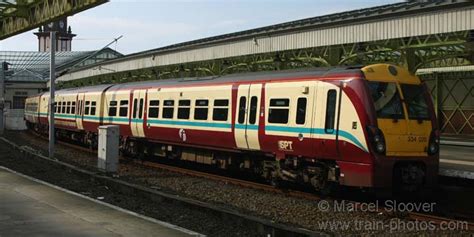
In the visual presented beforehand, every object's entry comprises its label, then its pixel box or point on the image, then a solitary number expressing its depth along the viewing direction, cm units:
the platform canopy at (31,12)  1708
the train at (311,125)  1108
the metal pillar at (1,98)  3572
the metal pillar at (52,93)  1983
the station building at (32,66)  9112
